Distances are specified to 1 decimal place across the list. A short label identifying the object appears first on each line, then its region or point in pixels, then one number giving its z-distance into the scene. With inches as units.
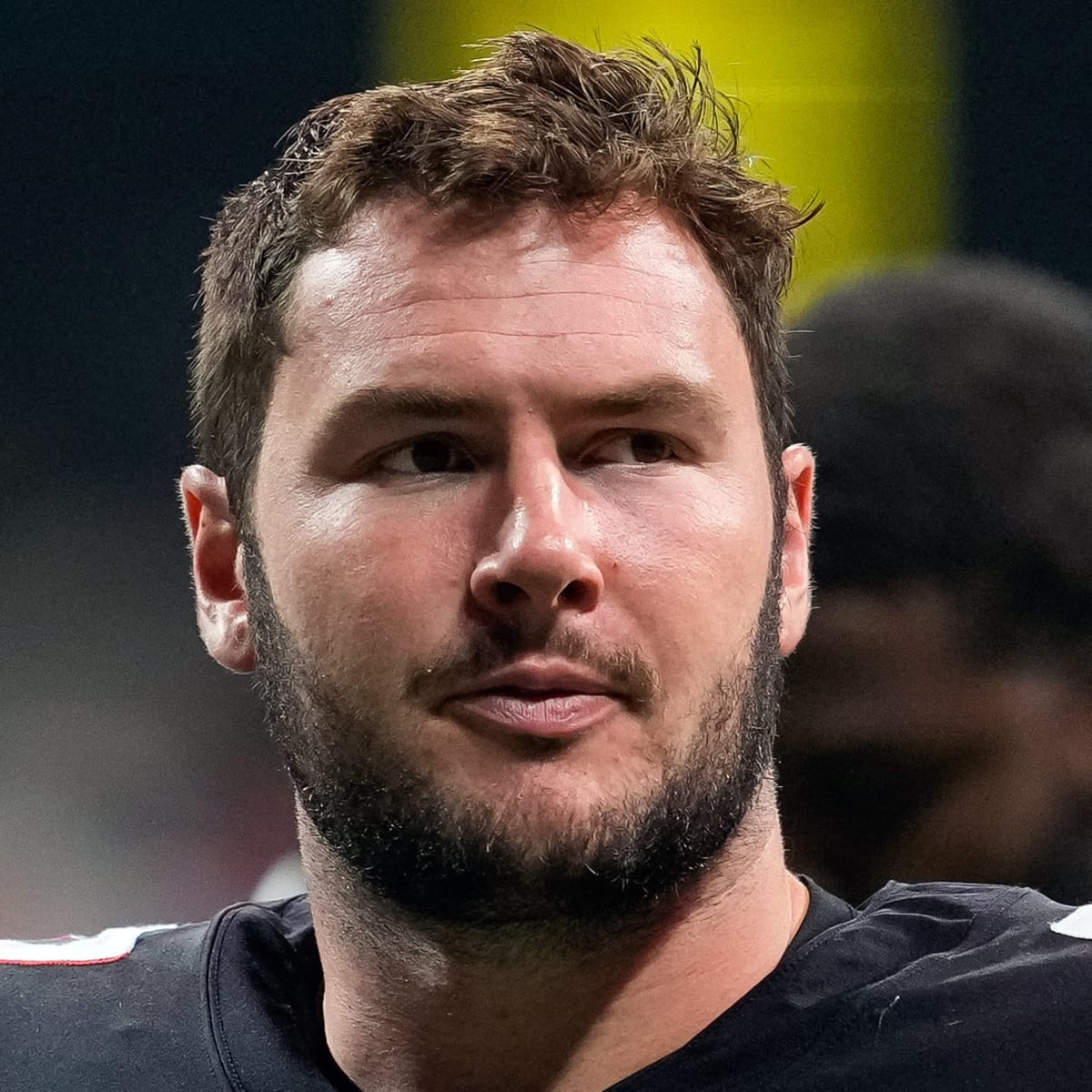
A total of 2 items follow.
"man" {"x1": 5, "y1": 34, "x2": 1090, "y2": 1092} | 197.5
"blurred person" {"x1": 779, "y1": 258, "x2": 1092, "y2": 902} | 206.2
